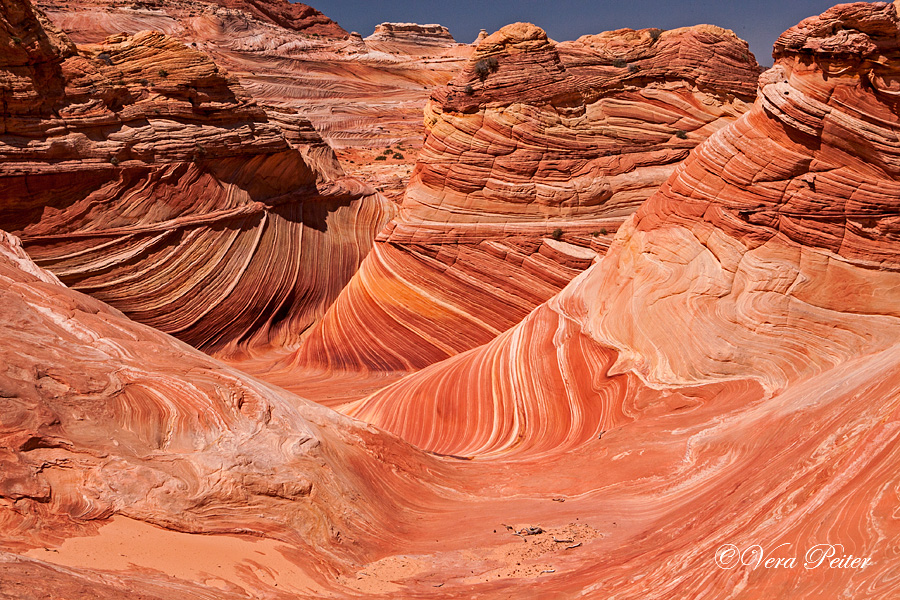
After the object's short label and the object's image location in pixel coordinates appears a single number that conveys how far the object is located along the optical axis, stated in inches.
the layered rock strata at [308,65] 1443.2
